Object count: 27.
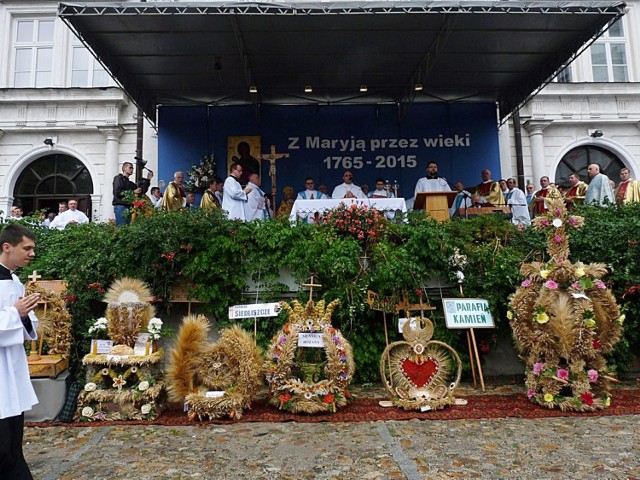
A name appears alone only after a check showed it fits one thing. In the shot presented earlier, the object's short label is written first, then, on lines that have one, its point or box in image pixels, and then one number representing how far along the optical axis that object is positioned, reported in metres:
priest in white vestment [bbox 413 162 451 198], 12.44
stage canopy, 9.14
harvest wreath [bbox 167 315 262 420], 5.47
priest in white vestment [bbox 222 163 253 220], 10.27
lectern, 8.73
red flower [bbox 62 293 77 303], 6.20
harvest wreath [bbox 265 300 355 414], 5.48
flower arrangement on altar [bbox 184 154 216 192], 13.34
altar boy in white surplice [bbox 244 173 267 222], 10.94
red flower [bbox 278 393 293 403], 5.49
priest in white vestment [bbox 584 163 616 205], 10.13
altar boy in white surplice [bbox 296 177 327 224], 12.09
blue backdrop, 13.86
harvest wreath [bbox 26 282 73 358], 5.82
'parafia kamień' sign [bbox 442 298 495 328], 6.27
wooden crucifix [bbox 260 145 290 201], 11.50
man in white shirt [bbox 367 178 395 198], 11.87
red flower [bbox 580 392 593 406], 5.39
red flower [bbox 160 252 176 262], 6.50
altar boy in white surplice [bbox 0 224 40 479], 3.09
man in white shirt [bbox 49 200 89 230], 11.14
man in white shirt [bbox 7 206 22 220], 10.01
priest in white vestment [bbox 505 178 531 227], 11.84
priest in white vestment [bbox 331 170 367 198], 11.81
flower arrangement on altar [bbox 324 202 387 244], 6.89
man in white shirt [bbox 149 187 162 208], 11.78
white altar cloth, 8.89
